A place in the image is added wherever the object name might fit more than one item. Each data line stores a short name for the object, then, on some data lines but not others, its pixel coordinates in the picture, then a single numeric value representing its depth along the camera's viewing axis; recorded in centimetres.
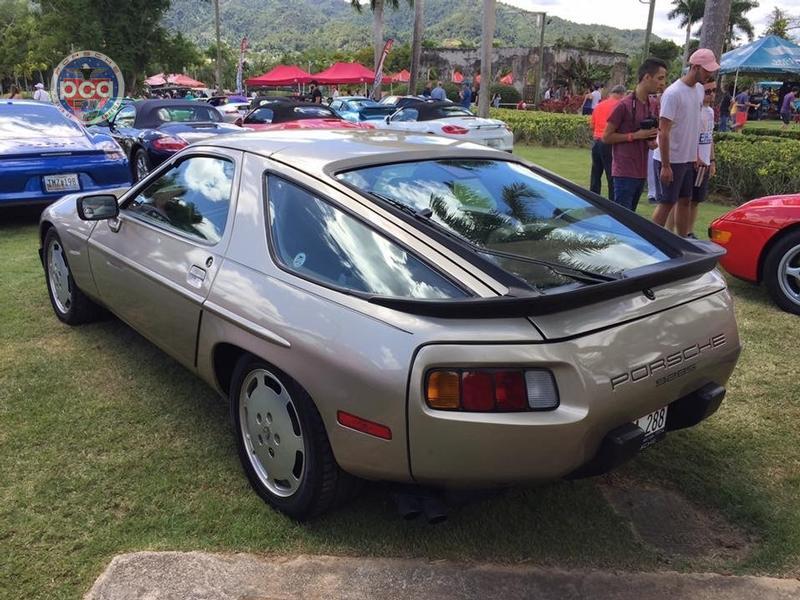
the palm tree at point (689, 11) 6406
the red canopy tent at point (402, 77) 4613
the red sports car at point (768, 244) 499
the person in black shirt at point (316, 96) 2563
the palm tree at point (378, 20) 3198
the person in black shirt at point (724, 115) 2208
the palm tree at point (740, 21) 6156
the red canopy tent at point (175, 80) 4572
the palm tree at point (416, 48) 2767
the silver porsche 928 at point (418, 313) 212
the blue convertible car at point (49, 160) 723
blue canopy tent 2455
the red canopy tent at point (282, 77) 3537
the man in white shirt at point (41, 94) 1764
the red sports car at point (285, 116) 1228
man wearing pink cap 563
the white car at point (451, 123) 1320
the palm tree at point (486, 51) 2036
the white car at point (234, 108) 2161
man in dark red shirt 604
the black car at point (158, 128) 967
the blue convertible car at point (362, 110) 1708
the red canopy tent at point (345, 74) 3205
